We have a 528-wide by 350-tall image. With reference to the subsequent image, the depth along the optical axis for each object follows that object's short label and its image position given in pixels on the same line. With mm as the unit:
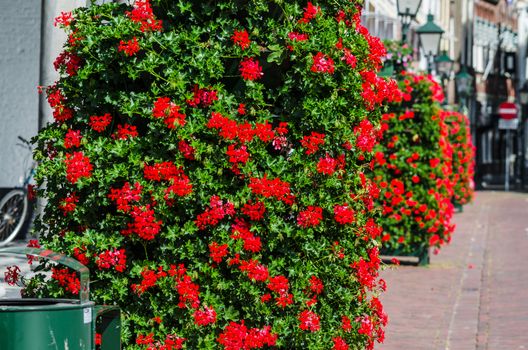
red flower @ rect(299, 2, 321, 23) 6297
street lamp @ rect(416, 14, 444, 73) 25266
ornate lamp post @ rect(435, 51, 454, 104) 33844
